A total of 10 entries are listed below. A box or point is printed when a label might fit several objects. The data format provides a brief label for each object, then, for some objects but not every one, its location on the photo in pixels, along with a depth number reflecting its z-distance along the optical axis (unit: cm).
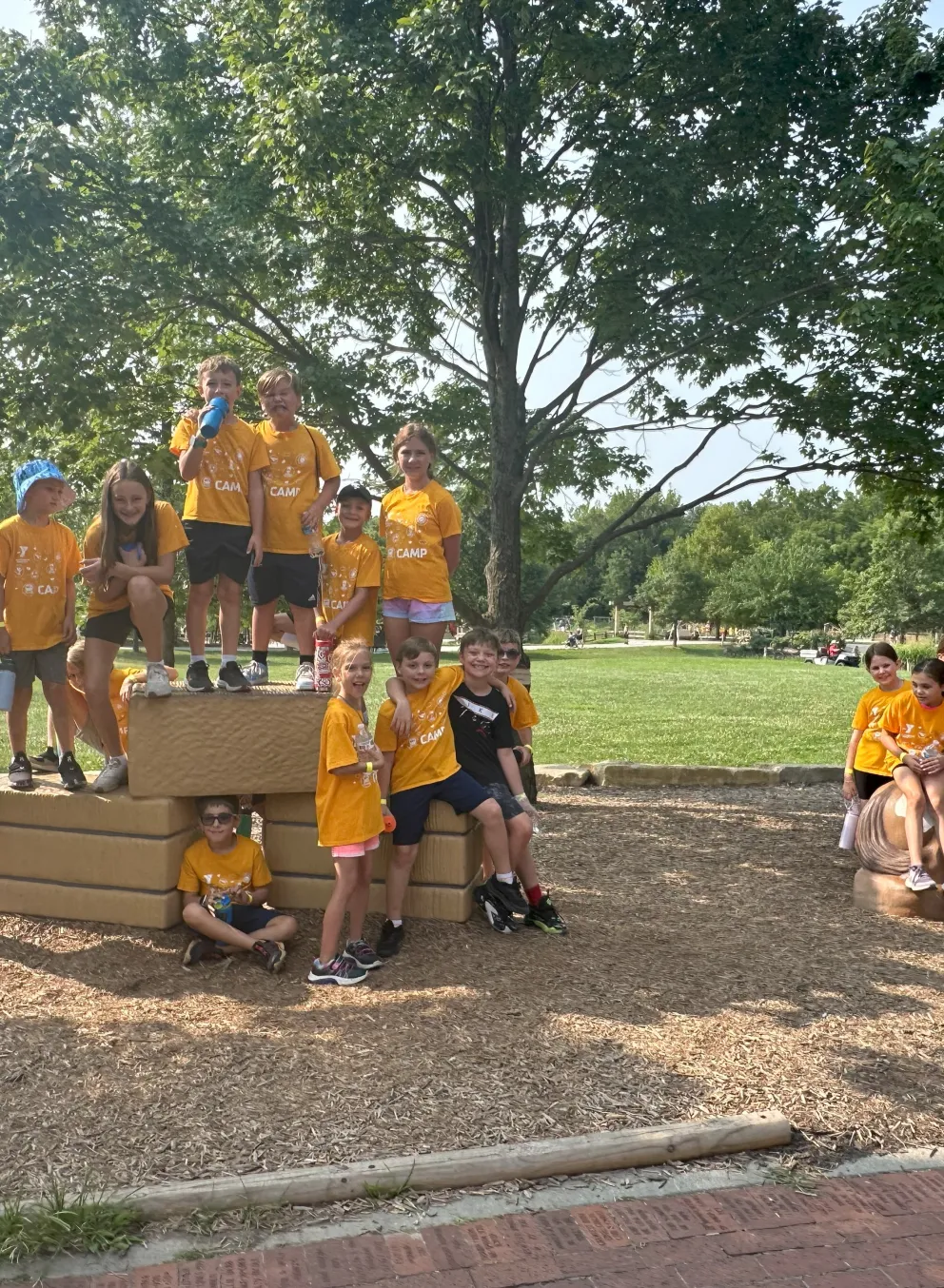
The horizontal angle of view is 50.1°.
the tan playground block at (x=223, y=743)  521
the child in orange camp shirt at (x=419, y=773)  515
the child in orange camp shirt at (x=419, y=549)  571
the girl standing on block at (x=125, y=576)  516
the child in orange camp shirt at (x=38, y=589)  529
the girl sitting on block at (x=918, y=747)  601
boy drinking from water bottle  539
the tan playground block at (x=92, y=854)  519
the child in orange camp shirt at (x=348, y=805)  477
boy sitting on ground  490
